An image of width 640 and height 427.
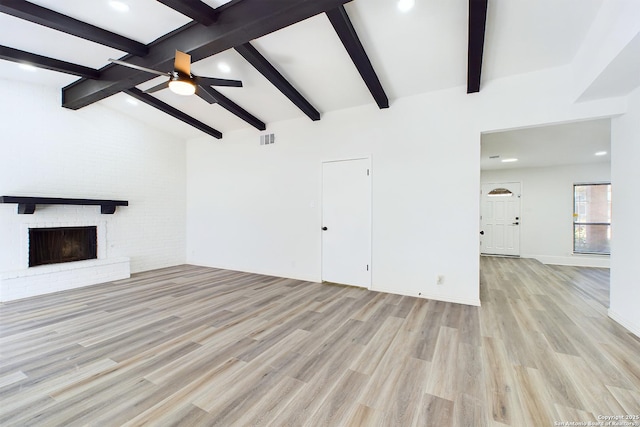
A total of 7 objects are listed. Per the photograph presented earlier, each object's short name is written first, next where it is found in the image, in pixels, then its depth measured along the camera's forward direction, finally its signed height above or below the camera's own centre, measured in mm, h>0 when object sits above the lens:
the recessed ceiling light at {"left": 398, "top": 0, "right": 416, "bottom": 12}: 2475 +1990
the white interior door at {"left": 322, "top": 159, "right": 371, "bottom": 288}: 4383 -151
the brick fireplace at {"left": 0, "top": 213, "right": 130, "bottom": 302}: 3943 -923
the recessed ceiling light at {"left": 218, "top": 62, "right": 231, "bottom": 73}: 3689 +2068
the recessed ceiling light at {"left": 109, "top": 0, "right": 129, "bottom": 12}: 2697 +2143
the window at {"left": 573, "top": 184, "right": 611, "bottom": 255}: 6461 -101
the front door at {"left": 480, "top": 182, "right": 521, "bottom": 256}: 7355 -135
